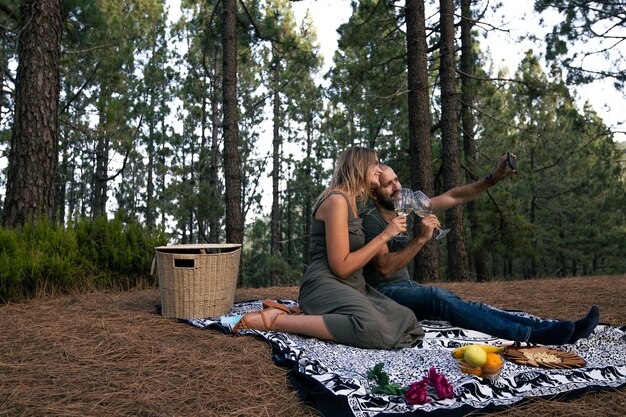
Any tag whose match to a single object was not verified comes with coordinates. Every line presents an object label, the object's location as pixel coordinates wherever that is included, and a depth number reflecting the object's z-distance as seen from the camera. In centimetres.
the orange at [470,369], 210
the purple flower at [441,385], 189
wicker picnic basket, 318
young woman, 253
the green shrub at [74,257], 388
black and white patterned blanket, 183
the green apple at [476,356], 207
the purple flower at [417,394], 183
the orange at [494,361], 207
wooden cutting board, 229
